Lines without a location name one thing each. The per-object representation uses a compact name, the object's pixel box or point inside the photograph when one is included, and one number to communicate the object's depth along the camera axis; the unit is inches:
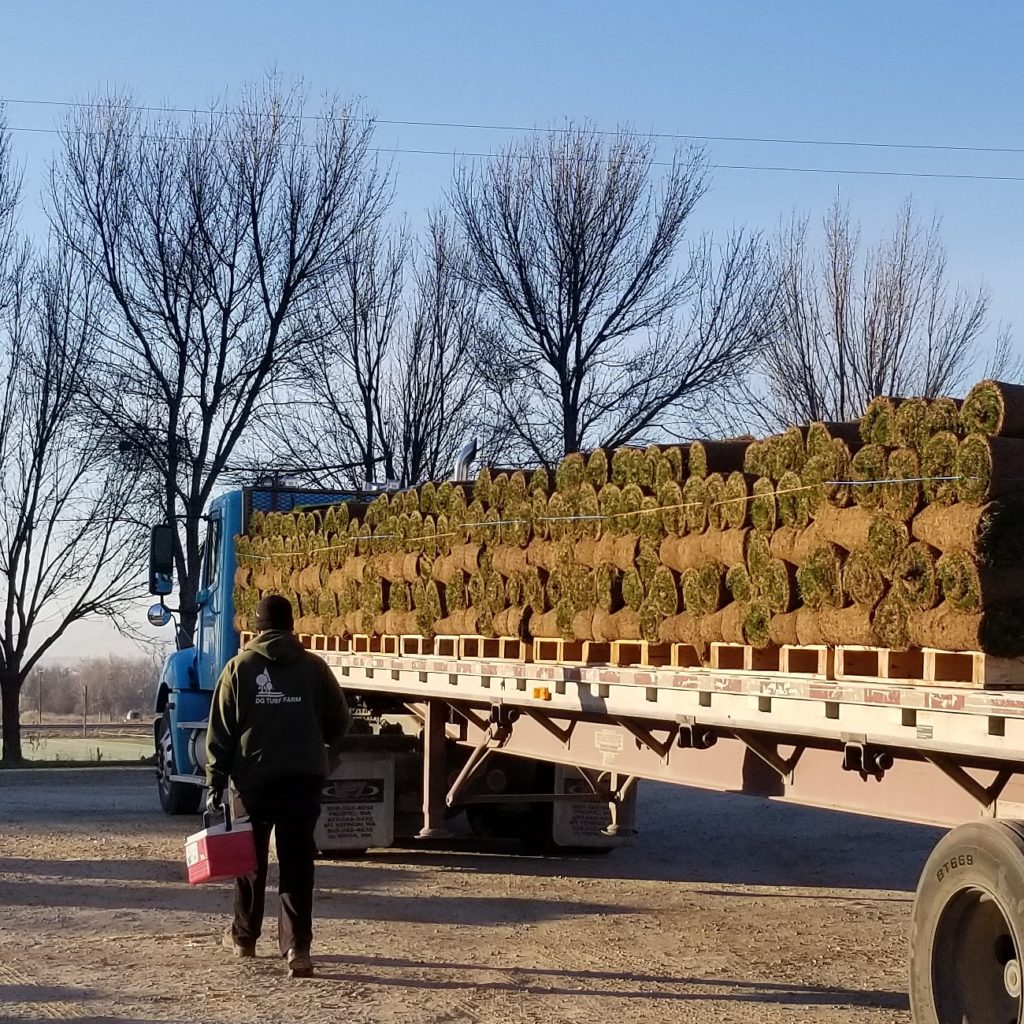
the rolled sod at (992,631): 199.2
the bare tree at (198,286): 935.7
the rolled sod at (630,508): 286.2
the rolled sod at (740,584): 251.4
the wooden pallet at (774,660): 235.8
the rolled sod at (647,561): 280.7
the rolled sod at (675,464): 276.7
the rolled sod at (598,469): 300.8
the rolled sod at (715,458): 269.3
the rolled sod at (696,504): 266.4
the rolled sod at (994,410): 203.5
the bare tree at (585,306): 967.6
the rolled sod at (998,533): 199.3
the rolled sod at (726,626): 253.6
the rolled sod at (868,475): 221.3
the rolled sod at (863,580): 219.9
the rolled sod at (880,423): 220.7
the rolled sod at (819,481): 232.1
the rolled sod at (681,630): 267.0
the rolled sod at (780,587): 240.8
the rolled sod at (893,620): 214.2
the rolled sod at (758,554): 247.0
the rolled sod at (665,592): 274.2
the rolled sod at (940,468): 207.0
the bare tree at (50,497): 984.9
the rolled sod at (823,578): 229.5
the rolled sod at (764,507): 246.7
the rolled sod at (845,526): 223.6
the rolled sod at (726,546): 253.5
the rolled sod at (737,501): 254.1
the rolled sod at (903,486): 214.2
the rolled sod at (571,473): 309.6
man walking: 294.0
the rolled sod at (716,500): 261.0
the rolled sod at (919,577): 209.5
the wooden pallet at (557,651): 317.7
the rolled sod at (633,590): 284.7
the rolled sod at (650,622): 279.7
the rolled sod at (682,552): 266.5
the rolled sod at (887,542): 215.6
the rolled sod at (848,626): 221.0
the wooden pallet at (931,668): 201.8
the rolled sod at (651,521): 279.3
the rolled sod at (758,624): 246.4
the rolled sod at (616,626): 288.2
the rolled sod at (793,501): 239.9
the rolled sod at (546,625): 315.9
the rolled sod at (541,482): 323.9
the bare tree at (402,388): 990.4
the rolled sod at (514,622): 330.0
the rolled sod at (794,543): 235.3
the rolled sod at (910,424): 215.5
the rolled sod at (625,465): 291.4
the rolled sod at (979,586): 199.0
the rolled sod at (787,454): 243.4
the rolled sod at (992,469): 199.9
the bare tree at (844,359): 948.6
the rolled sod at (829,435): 232.1
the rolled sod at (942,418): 209.9
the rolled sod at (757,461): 251.9
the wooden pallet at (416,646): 387.9
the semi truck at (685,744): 206.8
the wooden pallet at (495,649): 335.6
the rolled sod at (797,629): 234.4
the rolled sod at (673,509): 273.3
